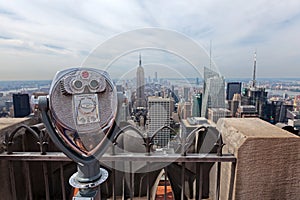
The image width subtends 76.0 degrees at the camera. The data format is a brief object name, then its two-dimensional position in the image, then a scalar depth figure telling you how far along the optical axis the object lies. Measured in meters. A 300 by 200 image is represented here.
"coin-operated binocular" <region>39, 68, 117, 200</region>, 0.95
